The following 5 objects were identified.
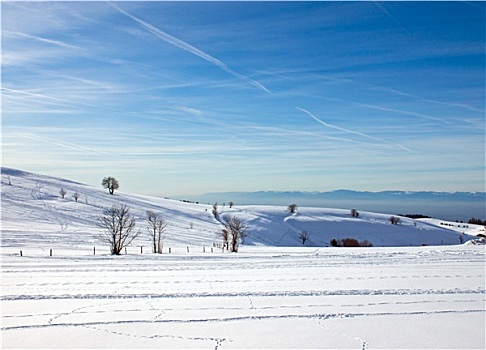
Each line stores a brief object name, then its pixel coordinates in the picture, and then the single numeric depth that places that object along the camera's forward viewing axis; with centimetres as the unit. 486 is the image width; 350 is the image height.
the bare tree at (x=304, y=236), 8835
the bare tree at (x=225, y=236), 4792
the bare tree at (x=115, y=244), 3544
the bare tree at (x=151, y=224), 6350
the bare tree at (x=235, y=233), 4512
